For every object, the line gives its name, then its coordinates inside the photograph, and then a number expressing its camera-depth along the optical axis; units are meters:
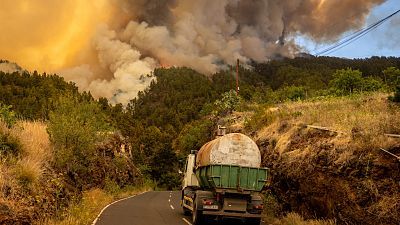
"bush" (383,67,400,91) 52.74
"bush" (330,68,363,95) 48.36
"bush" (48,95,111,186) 23.50
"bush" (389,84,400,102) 16.56
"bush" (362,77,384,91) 42.36
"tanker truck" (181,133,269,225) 15.27
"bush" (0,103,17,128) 18.00
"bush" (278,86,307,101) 49.80
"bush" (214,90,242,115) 40.31
